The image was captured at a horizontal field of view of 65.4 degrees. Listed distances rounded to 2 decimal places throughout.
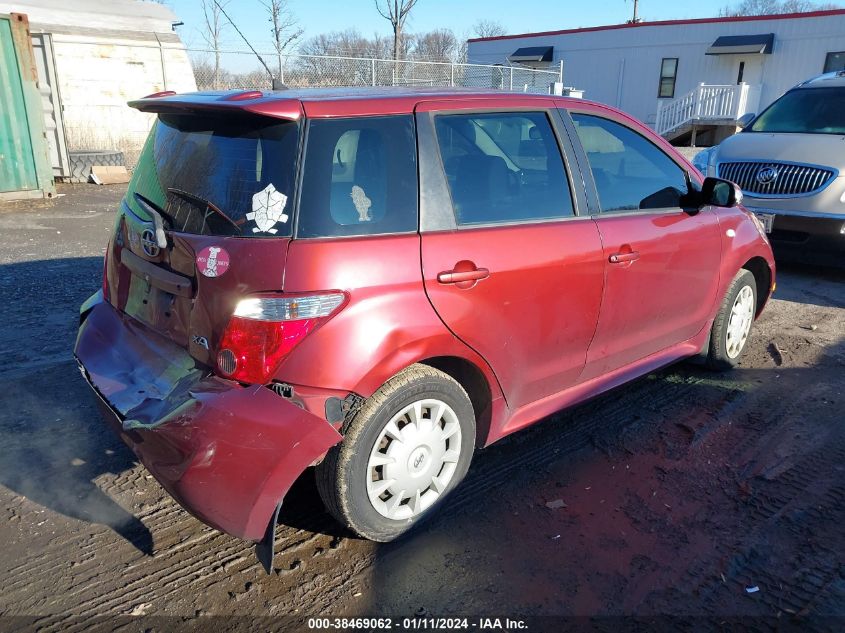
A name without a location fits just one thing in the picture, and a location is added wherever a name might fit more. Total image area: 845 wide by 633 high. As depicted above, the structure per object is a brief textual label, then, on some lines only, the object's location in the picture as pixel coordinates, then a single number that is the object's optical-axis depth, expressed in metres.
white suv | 6.81
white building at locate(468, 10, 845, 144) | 25.08
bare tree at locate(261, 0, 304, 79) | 24.94
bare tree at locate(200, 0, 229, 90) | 13.89
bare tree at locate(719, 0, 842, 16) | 66.12
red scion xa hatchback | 2.41
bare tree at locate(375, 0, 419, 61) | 32.84
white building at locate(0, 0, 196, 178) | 12.62
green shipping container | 9.95
